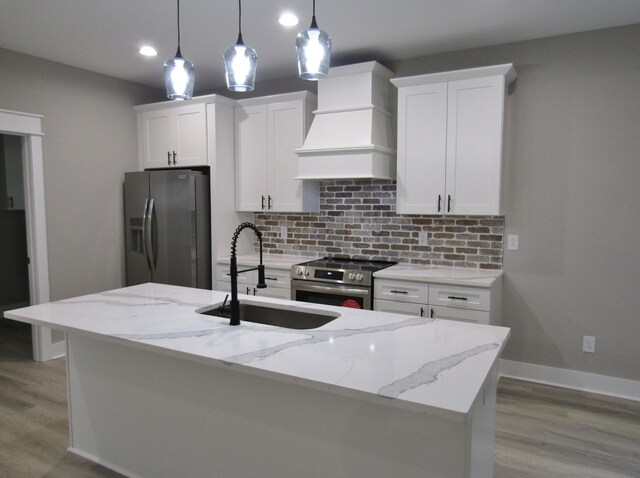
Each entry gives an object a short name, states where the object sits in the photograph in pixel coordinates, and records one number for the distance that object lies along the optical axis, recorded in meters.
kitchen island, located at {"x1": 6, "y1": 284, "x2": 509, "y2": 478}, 1.49
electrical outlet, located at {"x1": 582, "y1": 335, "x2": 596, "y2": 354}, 3.42
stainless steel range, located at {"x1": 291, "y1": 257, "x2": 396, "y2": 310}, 3.55
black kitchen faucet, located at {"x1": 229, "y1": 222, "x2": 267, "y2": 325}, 2.11
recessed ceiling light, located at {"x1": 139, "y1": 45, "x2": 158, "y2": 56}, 3.70
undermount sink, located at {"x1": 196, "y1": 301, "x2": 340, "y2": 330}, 2.36
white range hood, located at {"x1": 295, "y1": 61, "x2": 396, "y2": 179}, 3.71
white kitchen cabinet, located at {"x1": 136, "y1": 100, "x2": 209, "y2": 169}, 4.41
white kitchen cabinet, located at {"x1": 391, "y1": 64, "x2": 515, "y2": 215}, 3.37
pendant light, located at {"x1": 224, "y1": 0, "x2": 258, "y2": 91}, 2.01
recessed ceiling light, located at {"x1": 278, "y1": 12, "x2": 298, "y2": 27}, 3.06
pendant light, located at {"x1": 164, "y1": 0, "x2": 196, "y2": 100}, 2.24
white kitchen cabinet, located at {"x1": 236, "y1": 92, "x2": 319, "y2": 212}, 4.21
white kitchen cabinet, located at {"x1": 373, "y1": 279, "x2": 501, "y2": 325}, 3.23
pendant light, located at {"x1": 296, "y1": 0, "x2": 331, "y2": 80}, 1.88
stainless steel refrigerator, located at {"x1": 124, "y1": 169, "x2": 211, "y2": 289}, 4.22
